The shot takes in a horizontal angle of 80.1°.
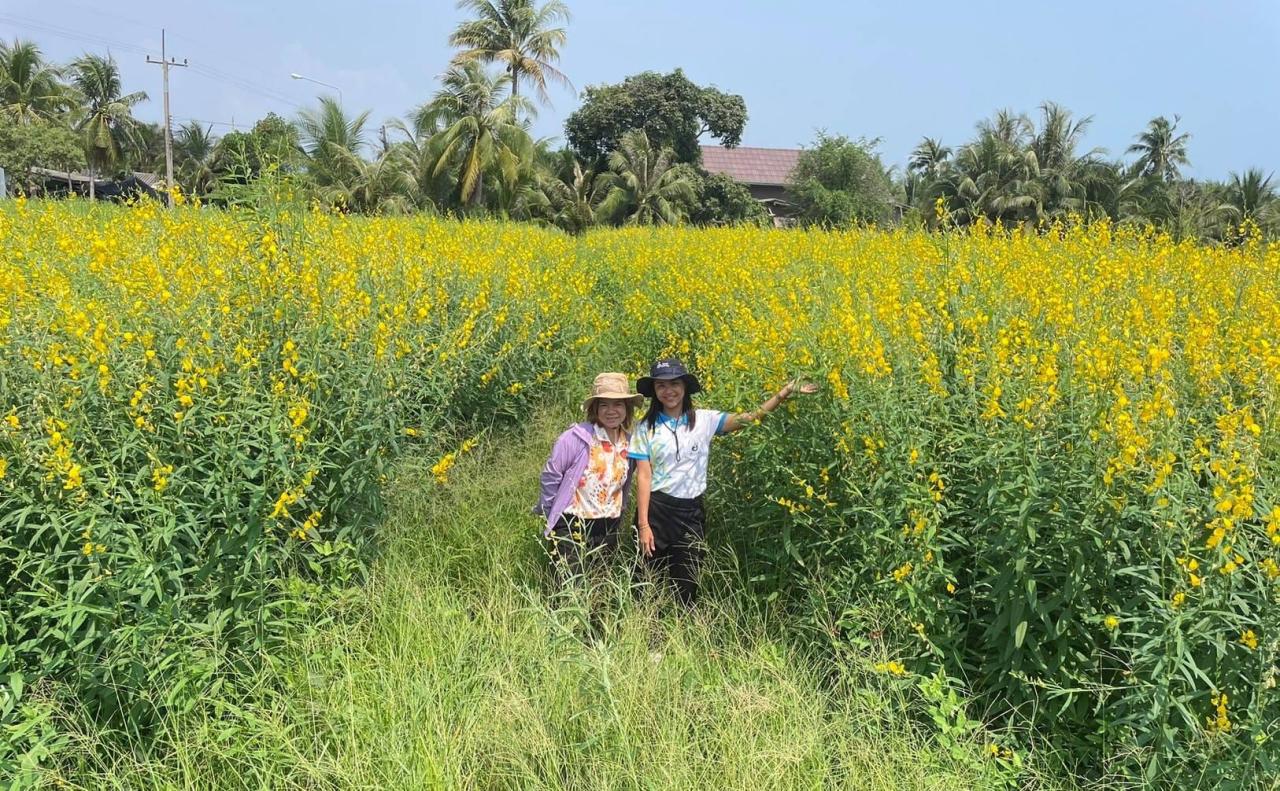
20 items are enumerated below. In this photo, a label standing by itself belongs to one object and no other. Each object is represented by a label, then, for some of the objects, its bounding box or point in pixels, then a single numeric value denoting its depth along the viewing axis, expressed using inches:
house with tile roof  1665.8
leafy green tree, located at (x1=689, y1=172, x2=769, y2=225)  1093.8
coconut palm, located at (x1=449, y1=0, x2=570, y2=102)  1053.2
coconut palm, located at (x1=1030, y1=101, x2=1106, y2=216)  1127.6
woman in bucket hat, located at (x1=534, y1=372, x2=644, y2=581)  127.0
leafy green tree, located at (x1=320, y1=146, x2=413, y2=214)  798.5
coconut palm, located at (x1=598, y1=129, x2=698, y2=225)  989.2
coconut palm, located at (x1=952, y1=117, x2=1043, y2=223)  1123.9
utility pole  1075.3
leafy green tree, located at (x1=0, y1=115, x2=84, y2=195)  904.7
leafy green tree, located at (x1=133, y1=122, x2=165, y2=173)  1584.6
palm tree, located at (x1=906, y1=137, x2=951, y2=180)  1473.5
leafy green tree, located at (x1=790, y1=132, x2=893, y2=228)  1205.7
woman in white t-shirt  129.5
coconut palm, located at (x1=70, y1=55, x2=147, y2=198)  1412.4
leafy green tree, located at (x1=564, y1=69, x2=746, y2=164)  1159.0
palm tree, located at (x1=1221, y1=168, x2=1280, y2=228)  1011.3
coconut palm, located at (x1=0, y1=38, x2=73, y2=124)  1296.8
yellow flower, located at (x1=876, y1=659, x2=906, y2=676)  93.7
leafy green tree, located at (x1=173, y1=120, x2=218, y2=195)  1626.5
